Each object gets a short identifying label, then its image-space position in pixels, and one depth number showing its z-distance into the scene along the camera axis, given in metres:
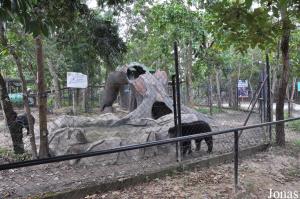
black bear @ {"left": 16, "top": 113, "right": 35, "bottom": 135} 7.30
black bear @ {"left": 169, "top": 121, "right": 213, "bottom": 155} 6.32
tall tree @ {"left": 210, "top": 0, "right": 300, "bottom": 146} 3.95
